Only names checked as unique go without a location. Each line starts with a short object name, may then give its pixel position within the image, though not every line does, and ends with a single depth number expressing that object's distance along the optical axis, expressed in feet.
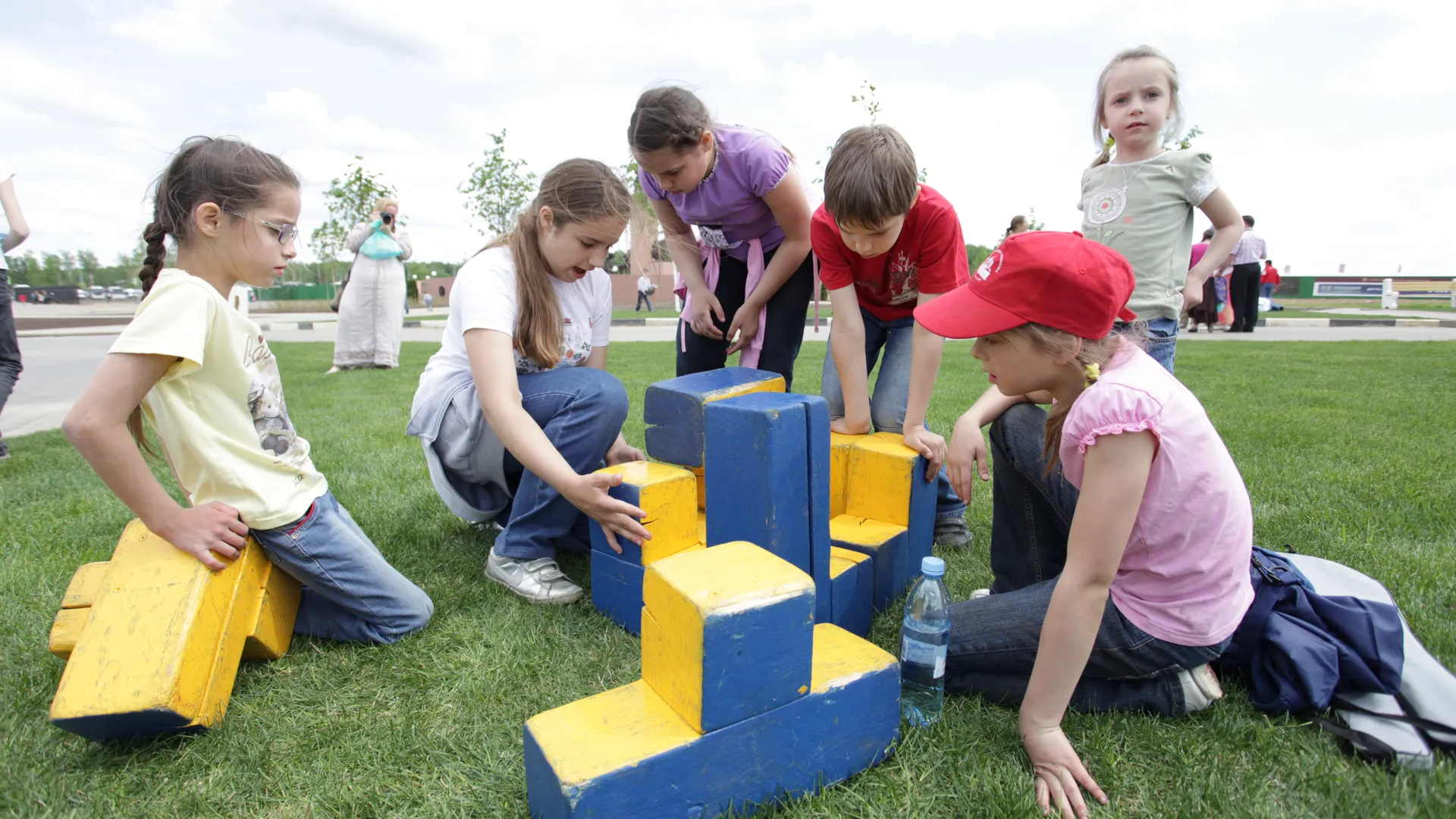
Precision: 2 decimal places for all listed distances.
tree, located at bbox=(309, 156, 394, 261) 65.16
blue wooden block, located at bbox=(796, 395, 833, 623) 6.33
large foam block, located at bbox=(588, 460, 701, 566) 6.84
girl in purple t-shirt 8.95
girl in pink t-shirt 5.00
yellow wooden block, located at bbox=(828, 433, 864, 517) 8.21
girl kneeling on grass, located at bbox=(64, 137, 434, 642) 5.89
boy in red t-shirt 7.73
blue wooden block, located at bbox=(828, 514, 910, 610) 7.59
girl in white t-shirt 7.66
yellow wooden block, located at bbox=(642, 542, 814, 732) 4.52
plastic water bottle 6.16
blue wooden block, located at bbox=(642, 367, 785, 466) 6.97
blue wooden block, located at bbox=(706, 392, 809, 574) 6.04
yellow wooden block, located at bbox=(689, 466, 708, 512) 7.73
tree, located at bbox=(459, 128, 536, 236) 92.38
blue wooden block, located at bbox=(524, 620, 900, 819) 4.39
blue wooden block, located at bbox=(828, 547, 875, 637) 6.96
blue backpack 5.37
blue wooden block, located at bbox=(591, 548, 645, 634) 7.29
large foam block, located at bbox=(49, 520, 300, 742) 5.35
